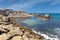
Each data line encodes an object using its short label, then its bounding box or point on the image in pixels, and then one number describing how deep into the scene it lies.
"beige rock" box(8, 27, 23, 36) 6.07
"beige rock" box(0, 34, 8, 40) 5.32
